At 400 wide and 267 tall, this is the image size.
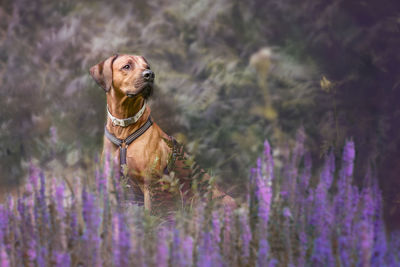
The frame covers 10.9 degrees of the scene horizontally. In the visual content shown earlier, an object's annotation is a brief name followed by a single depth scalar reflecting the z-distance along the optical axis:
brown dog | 9.73
